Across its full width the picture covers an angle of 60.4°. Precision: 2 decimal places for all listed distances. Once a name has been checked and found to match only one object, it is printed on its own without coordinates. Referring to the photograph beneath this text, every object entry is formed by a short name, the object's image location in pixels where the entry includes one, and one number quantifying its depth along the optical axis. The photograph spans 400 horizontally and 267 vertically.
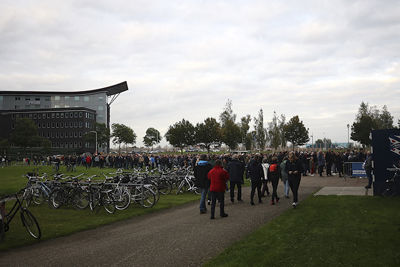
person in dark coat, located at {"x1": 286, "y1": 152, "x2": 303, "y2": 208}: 11.73
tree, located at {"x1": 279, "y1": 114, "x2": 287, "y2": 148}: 59.15
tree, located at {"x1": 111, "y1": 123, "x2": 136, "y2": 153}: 92.69
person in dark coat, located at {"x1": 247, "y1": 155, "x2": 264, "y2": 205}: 13.22
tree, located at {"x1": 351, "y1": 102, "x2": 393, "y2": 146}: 54.85
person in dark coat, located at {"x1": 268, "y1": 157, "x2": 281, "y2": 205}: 13.43
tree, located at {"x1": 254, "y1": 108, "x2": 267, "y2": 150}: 56.00
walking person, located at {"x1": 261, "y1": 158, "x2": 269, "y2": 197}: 14.58
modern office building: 95.44
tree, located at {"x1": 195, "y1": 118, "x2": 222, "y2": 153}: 64.12
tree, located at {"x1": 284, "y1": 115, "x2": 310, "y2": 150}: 57.84
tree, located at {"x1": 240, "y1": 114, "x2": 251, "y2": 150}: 57.16
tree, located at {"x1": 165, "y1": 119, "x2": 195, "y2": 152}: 72.38
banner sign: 13.72
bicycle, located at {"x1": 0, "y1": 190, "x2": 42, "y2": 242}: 8.83
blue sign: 21.30
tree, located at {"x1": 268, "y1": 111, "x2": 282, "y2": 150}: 57.38
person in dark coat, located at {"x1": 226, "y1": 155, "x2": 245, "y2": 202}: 13.70
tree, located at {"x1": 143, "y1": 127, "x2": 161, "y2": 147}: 113.38
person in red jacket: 10.81
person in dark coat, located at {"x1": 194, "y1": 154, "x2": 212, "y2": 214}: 12.05
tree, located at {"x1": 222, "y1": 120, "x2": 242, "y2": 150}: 54.62
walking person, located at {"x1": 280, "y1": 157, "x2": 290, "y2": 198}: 13.94
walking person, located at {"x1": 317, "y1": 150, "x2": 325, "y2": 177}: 25.34
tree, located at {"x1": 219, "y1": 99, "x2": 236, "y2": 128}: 57.49
